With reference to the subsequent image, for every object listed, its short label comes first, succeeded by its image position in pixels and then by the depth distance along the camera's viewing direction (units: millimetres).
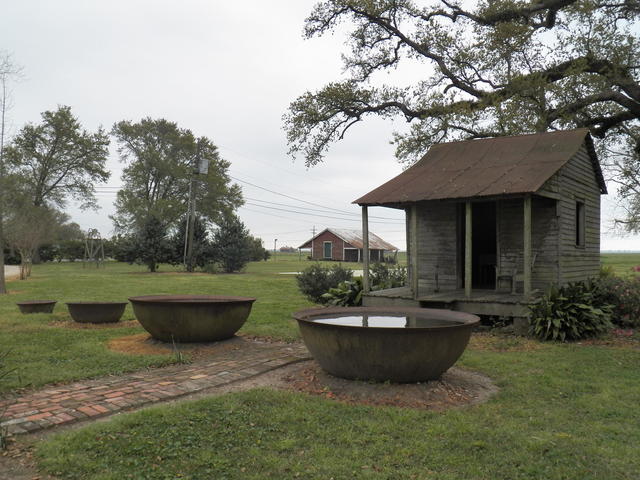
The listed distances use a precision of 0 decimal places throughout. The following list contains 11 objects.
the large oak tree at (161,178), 46094
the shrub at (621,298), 11805
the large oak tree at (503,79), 17828
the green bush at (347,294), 13734
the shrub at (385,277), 15320
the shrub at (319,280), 16500
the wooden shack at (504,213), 11195
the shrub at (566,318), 10133
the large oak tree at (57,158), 45594
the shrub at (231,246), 33500
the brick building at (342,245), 57312
